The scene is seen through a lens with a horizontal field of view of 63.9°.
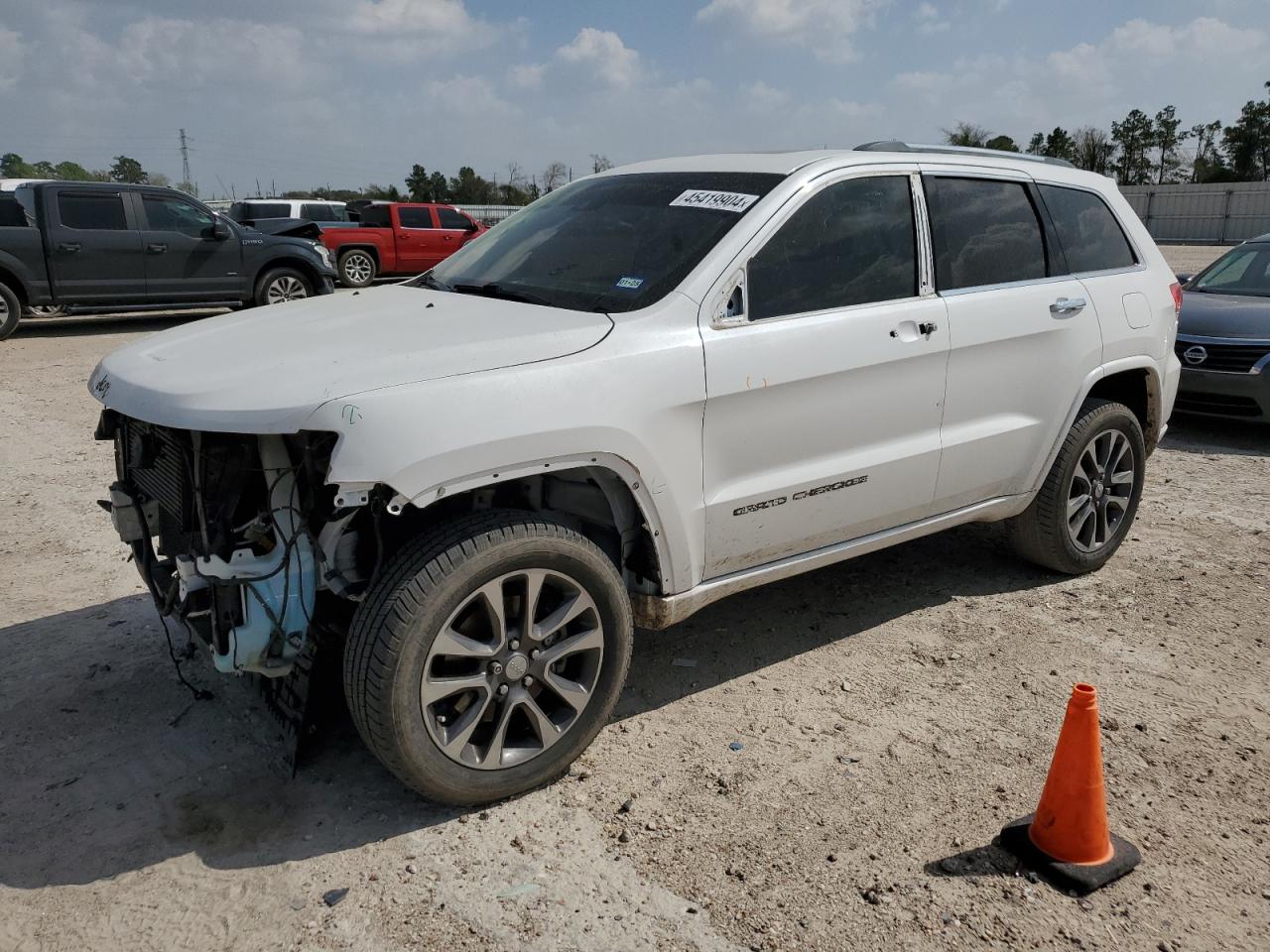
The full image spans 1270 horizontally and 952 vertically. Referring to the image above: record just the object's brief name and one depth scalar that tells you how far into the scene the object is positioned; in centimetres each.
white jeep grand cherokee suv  284
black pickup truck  1230
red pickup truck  1959
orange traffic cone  277
